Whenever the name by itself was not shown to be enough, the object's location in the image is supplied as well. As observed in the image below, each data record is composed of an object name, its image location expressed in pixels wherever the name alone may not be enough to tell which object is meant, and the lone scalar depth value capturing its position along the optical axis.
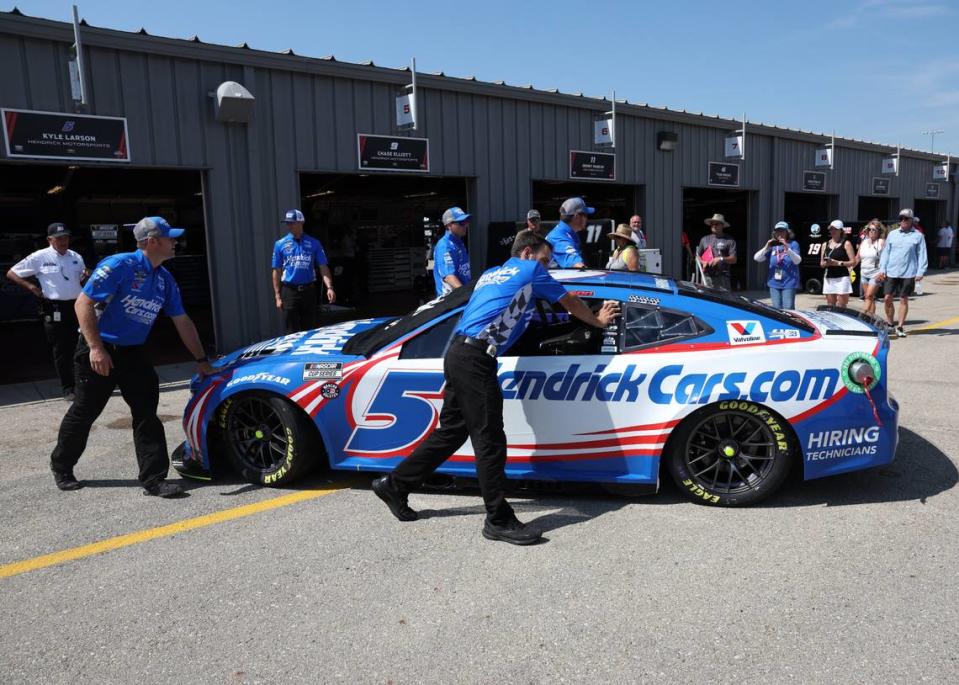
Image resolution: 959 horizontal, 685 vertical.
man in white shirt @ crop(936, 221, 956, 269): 25.77
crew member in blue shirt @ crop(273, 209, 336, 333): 7.78
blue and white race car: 3.95
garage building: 8.88
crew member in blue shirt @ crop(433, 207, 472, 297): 7.23
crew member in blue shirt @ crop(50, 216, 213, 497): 4.34
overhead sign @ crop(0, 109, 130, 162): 7.94
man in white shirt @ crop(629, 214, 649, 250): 11.14
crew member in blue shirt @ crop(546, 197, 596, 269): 6.98
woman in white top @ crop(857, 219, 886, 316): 11.22
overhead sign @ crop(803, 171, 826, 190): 19.53
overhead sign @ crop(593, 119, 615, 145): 13.80
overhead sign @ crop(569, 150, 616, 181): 13.57
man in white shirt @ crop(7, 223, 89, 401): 7.28
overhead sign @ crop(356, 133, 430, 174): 10.70
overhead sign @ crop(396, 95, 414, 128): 10.91
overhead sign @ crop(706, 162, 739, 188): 16.61
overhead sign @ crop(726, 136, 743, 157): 16.66
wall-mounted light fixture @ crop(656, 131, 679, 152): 14.98
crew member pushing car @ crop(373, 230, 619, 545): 3.77
